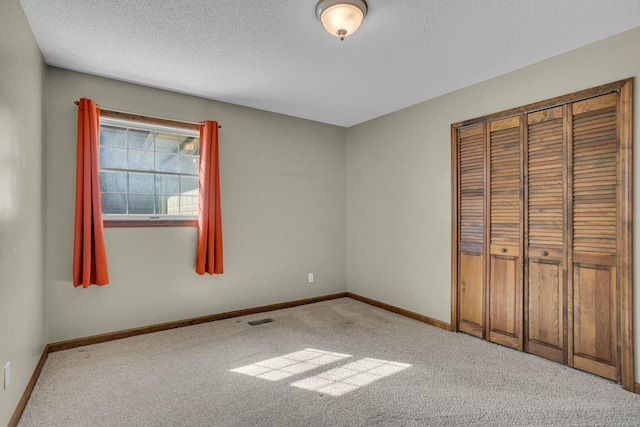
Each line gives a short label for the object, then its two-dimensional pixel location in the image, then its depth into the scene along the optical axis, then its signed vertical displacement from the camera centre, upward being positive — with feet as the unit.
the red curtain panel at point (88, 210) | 9.81 +0.11
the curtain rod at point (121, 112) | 10.35 +3.28
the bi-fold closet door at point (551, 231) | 8.01 -0.53
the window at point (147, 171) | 10.85 +1.43
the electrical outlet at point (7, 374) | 5.94 -2.86
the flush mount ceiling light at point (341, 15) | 6.64 +4.00
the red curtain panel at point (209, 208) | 12.00 +0.19
